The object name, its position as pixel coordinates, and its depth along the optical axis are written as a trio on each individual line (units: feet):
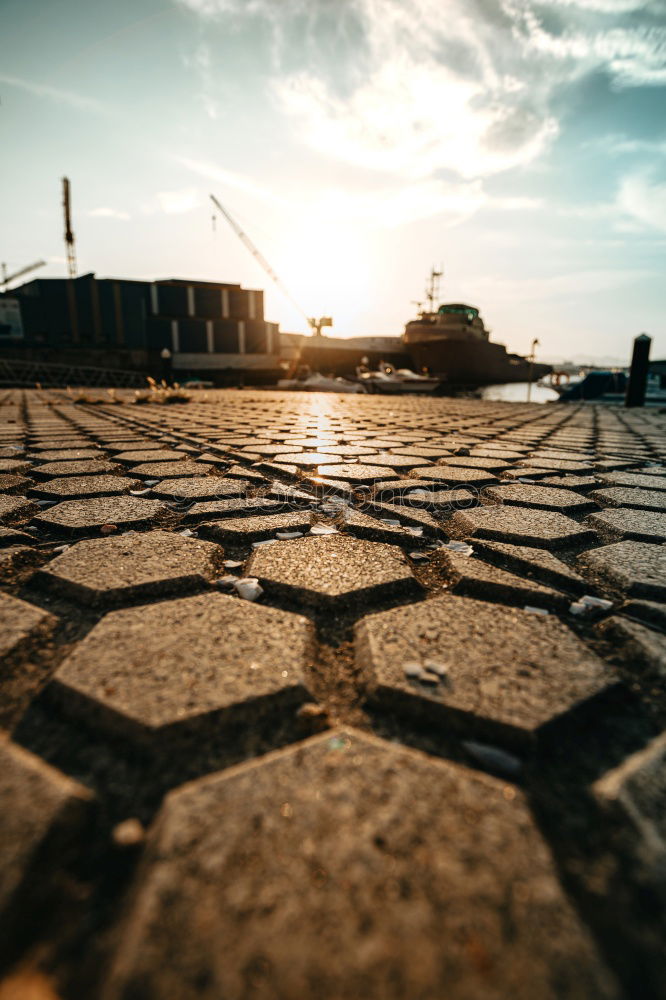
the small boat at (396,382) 73.00
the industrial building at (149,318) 117.50
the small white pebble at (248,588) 3.52
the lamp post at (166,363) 53.10
